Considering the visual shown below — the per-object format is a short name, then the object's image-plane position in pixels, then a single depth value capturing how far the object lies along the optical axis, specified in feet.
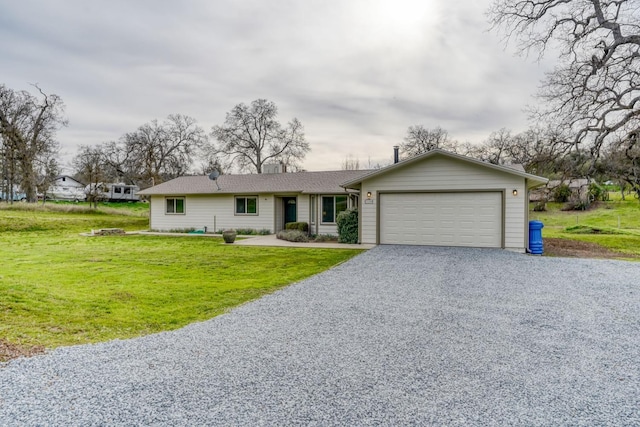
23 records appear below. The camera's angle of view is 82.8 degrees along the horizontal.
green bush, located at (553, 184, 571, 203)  99.87
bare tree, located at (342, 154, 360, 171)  134.21
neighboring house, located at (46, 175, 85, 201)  144.56
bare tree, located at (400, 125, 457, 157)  112.98
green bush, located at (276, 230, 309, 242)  49.92
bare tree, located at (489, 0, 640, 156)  45.47
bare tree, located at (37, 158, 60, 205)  100.73
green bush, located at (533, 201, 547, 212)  95.06
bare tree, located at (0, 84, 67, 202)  90.74
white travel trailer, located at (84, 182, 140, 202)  131.30
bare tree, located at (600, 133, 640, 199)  48.98
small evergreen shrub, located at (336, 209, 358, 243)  46.68
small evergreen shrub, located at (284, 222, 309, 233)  55.26
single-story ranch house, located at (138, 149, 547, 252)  38.63
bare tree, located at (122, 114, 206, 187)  120.88
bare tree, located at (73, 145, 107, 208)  114.21
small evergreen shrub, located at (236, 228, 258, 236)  59.93
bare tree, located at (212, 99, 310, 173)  110.42
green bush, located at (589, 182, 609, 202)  101.56
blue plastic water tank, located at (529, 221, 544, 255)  36.73
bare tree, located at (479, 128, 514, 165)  108.47
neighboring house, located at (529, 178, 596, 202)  95.22
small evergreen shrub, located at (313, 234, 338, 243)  50.89
